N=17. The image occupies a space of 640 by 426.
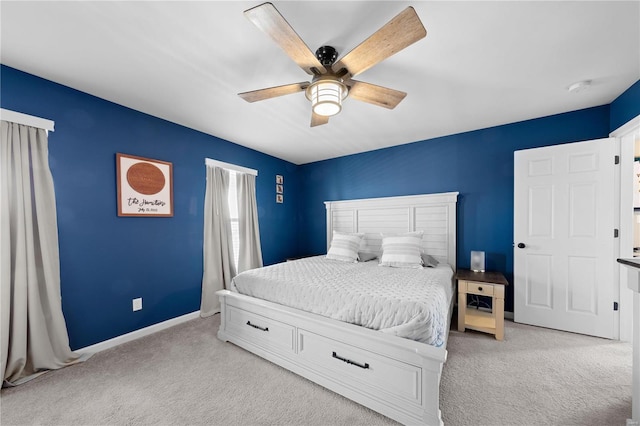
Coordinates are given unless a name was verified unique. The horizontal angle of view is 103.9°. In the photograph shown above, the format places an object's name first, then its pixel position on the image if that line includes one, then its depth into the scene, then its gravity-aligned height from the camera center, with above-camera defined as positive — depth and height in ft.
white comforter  5.56 -2.30
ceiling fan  3.95 +2.92
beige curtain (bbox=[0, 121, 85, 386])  6.22 -1.29
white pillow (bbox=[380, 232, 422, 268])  9.92 -1.78
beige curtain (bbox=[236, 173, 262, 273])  12.55 -0.75
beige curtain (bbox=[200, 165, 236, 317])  11.03 -1.44
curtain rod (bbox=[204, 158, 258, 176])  11.23 +2.12
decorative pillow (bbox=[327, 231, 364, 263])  11.59 -1.85
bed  5.11 -3.11
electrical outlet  8.78 -3.26
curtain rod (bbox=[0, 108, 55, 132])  6.28 +2.48
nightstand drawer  8.63 -2.87
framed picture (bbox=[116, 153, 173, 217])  8.53 +0.92
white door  8.45 -1.12
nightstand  8.38 -3.28
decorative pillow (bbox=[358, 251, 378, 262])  11.84 -2.30
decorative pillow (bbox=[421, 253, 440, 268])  10.30 -2.24
